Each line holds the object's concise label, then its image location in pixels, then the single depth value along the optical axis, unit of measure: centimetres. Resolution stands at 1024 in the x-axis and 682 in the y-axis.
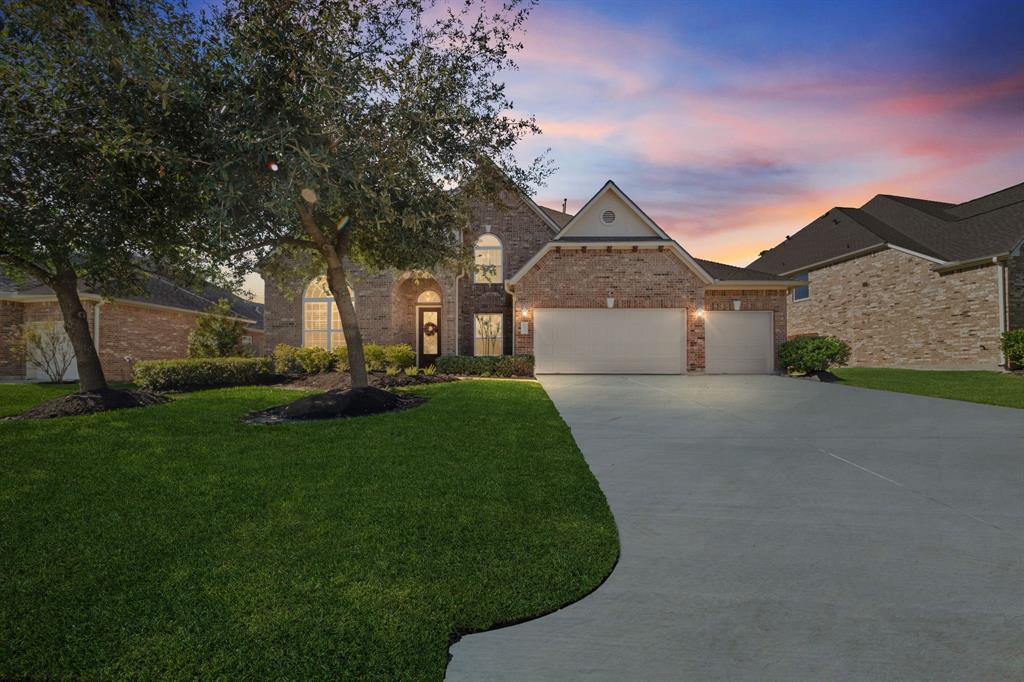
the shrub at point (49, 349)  1487
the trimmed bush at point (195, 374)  1330
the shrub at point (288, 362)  1631
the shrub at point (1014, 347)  1562
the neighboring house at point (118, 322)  1731
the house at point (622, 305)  1702
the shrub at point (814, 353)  1541
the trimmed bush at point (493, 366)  1633
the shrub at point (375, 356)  1589
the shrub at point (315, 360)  1636
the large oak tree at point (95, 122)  671
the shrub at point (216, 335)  1599
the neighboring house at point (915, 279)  1709
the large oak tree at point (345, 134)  709
